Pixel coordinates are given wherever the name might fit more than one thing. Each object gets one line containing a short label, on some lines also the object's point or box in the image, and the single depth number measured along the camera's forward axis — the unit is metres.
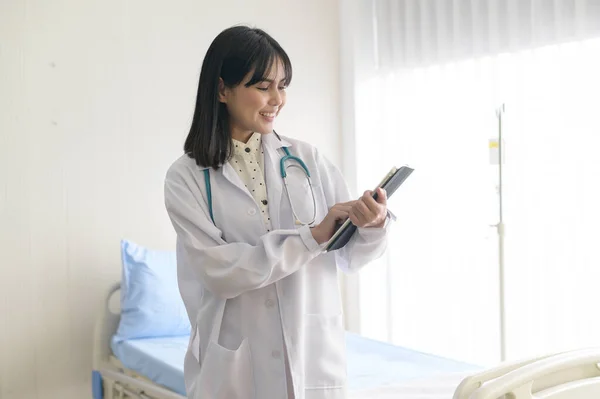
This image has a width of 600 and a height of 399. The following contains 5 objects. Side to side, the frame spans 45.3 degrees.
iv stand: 2.80
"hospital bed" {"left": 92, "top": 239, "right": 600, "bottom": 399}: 1.29
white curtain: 2.85
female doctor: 1.44
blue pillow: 2.89
